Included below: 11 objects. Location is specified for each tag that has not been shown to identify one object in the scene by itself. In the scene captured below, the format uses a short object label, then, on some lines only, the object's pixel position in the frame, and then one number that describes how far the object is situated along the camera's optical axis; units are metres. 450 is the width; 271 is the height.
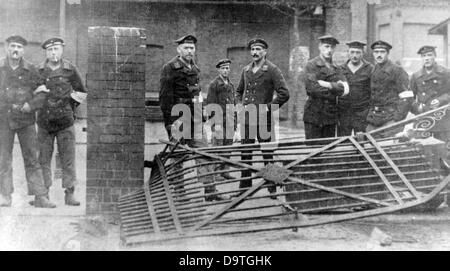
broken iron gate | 4.43
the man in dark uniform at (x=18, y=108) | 5.80
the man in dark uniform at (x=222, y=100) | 8.61
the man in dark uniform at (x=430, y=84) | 6.65
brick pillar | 5.30
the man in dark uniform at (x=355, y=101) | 6.75
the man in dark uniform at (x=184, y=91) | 6.30
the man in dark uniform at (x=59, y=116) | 5.91
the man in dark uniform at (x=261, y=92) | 6.69
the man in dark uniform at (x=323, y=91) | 6.58
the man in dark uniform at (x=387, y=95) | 6.54
